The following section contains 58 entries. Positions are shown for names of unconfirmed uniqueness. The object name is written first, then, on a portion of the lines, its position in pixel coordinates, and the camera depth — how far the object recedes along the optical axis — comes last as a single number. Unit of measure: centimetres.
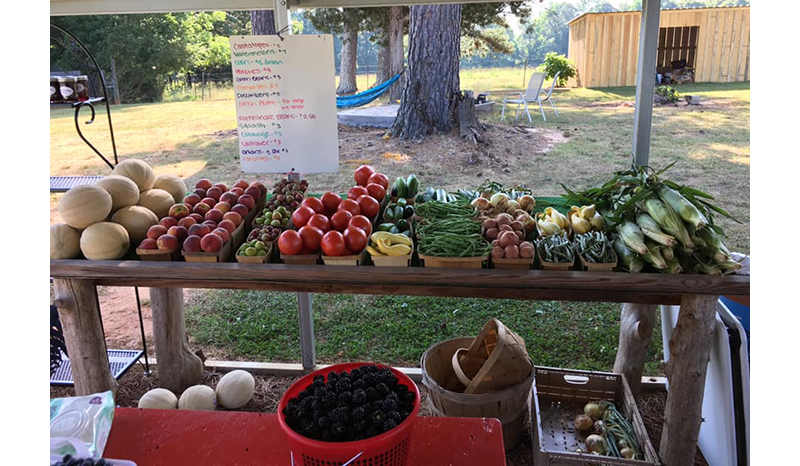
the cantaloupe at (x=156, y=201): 303
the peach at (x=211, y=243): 264
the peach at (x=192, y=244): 266
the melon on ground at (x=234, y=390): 340
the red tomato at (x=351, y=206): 294
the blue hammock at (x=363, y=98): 843
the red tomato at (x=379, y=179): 343
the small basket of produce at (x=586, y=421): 263
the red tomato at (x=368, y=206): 302
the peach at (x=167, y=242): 267
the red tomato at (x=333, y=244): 259
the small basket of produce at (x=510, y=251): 249
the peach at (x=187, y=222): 284
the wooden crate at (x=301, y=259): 262
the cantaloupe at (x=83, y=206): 272
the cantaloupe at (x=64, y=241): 271
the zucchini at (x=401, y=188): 329
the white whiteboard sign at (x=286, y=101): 315
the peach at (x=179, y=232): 273
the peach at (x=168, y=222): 284
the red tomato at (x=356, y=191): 314
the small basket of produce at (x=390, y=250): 258
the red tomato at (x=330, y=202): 304
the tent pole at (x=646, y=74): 282
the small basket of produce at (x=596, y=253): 245
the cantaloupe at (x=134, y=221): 285
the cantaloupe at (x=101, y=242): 270
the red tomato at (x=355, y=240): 262
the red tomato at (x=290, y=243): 262
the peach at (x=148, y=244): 269
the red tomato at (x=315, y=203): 295
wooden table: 242
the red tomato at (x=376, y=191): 327
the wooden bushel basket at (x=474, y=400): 282
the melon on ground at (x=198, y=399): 328
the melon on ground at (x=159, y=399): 318
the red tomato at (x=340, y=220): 277
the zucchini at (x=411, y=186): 329
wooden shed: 1023
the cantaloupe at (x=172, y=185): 322
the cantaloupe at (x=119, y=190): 289
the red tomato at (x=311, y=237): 264
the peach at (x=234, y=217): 290
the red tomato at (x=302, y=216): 281
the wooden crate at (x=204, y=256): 266
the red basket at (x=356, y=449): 135
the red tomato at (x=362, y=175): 352
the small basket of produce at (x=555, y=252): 246
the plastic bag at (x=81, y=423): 155
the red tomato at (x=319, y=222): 272
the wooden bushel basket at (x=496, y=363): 281
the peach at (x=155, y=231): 274
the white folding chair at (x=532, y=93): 961
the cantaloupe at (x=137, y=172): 306
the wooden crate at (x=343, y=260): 258
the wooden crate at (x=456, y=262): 251
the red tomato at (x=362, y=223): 275
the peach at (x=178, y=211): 294
